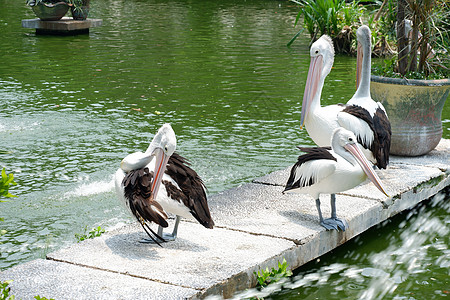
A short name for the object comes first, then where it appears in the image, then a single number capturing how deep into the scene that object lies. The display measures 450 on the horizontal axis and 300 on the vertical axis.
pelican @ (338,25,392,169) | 5.43
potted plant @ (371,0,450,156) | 6.32
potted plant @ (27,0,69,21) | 15.55
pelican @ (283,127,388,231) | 4.51
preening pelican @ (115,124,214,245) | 4.08
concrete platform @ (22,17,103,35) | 15.55
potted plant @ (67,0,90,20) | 15.98
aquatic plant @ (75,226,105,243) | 4.72
